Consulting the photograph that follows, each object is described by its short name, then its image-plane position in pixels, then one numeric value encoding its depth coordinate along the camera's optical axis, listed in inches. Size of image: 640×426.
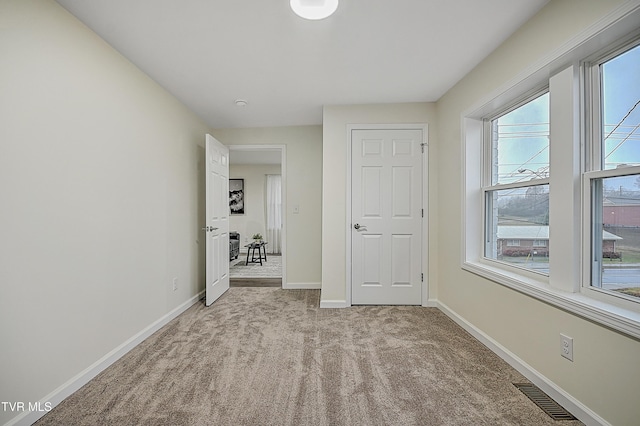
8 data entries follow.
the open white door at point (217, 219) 132.2
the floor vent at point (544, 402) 60.1
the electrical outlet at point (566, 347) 61.5
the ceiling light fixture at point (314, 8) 66.5
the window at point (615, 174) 55.6
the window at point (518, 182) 78.5
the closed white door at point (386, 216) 130.3
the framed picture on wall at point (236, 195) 306.3
